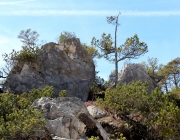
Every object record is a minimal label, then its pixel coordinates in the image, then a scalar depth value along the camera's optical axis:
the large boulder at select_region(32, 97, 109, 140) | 10.32
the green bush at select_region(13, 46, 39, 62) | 21.73
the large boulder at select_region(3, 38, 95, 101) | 21.03
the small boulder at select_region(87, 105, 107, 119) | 16.61
